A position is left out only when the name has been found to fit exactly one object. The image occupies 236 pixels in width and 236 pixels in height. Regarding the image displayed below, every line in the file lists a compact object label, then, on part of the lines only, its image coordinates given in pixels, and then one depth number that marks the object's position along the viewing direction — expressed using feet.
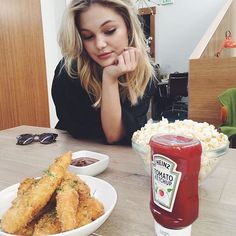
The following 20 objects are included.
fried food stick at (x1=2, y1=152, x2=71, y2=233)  1.61
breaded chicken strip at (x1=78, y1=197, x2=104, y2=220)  1.79
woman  4.01
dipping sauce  2.80
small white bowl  2.63
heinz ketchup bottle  1.45
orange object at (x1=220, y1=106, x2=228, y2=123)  6.24
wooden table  1.86
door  9.05
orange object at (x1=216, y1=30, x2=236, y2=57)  10.21
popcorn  2.23
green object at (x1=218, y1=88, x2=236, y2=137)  6.38
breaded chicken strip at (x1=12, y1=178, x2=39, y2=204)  1.81
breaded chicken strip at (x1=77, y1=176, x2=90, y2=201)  1.89
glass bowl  2.20
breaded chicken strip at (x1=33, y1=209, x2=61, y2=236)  1.63
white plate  1.73
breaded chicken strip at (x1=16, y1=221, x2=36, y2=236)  1.63
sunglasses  3.93
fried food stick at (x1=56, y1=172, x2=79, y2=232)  1.61
